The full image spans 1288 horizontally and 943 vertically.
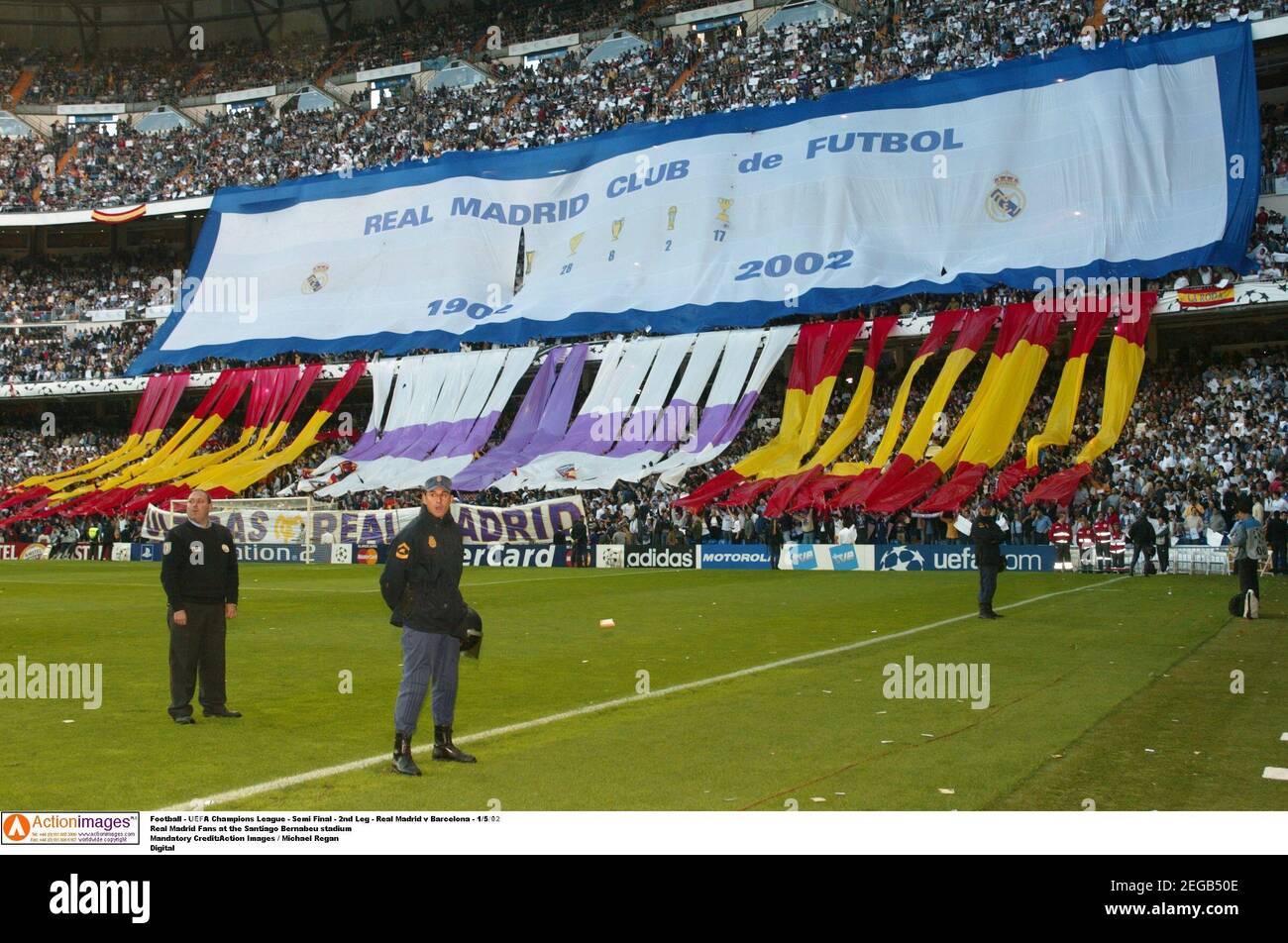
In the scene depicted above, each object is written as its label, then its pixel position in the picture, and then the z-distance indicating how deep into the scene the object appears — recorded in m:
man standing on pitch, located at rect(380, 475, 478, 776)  8.37
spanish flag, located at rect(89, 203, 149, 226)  62.25
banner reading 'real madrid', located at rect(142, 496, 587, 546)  39.69
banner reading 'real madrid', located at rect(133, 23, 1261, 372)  39.72
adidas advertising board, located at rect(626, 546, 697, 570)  37.16
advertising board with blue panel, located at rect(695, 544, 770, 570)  35.75
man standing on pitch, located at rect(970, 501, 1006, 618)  18.61
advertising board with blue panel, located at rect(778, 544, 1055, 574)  32.44
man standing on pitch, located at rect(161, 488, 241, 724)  10.45
